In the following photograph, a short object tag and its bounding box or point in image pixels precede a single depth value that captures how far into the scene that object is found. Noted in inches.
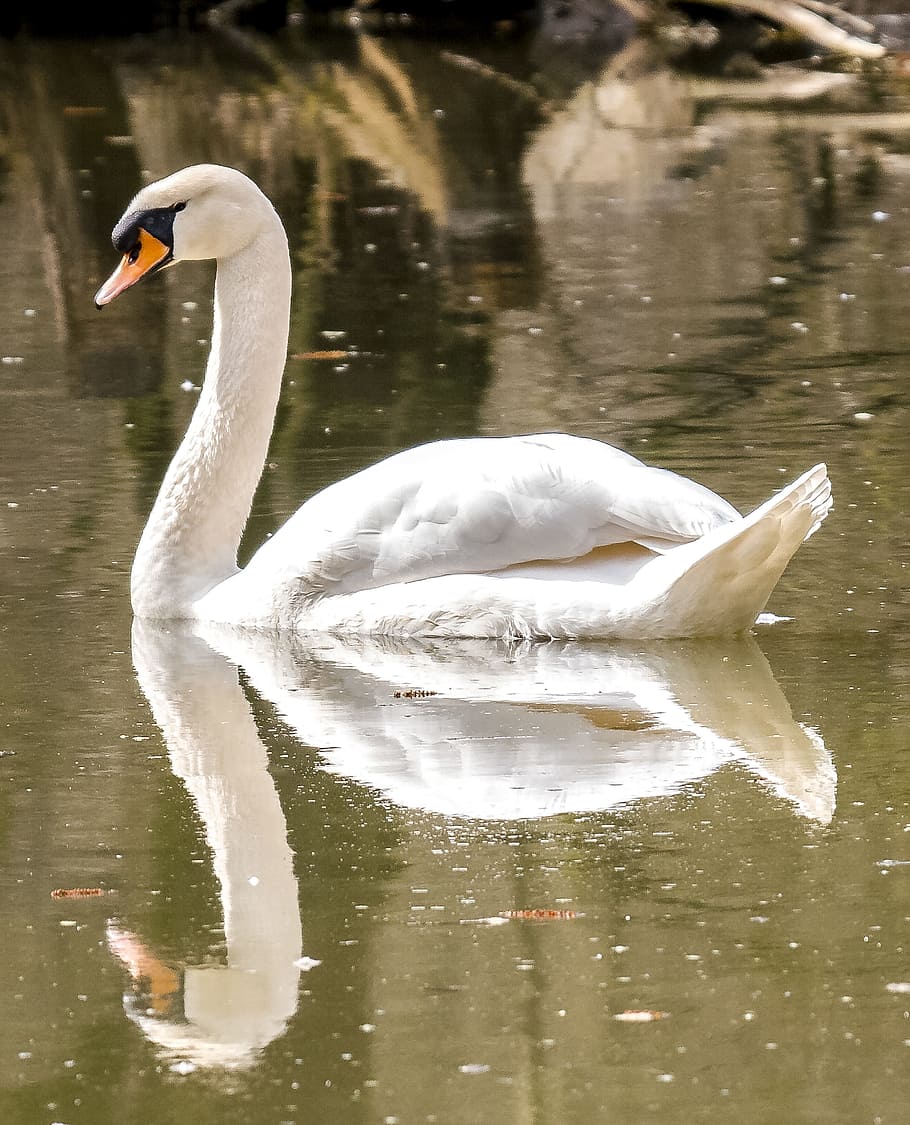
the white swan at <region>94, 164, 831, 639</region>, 511.8
